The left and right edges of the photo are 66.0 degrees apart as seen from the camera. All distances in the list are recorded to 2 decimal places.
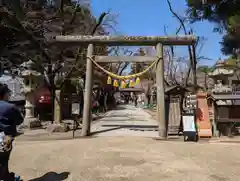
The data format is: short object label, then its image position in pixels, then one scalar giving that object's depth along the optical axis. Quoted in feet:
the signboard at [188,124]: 22.02
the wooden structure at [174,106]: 24.44
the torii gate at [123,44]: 23.80
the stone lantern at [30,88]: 31.36
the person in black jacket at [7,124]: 8.83
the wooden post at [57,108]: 32.49
